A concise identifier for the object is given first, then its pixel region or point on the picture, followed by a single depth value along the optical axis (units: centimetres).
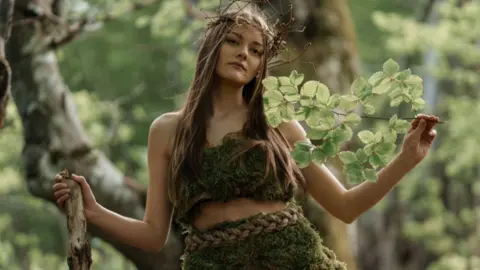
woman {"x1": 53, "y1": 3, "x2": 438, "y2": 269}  615
